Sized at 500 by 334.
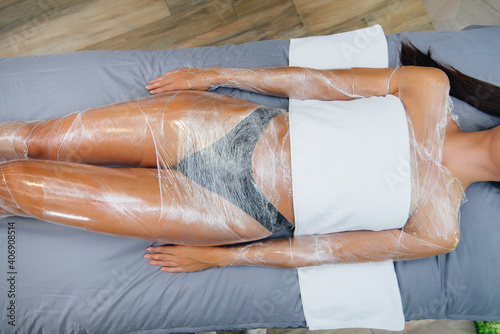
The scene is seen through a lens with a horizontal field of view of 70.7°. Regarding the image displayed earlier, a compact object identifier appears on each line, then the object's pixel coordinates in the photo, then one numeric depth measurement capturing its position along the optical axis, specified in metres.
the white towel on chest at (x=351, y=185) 0.96
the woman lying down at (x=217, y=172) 0.94
